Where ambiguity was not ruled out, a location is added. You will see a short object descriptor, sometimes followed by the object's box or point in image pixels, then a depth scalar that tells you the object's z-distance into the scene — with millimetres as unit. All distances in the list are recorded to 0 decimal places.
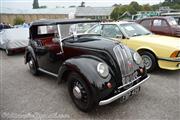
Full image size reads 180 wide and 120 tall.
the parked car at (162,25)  8797
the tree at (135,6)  42919
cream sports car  5531
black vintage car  3657
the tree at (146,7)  46156
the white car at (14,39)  9818
